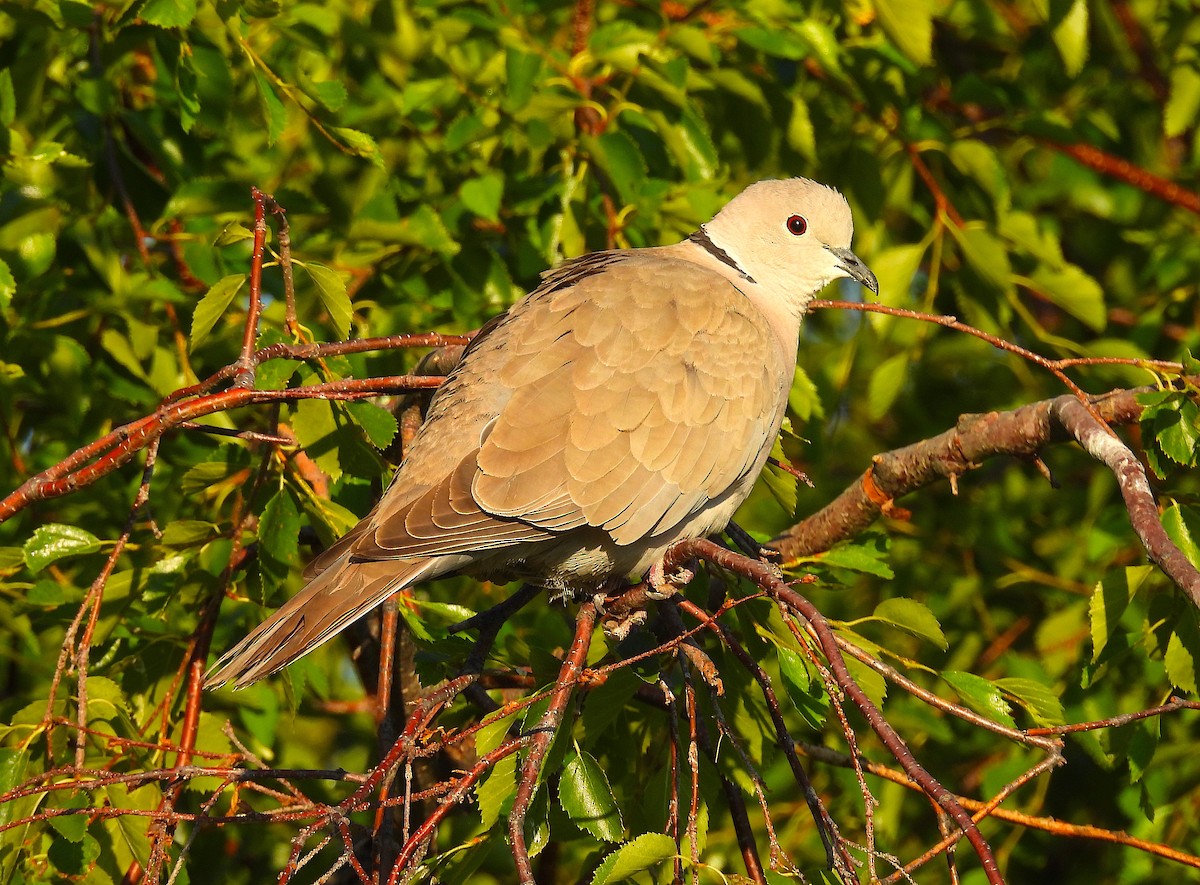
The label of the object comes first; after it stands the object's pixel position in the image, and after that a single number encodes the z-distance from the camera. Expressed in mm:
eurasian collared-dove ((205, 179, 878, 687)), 5496
